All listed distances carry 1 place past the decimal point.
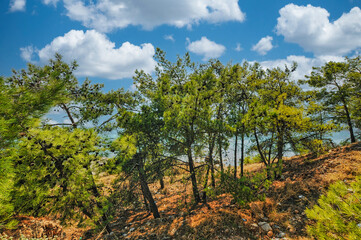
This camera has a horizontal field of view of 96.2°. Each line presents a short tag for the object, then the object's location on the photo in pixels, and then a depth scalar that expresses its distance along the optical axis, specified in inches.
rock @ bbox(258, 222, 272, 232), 265.6
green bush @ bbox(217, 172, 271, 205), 245.8
